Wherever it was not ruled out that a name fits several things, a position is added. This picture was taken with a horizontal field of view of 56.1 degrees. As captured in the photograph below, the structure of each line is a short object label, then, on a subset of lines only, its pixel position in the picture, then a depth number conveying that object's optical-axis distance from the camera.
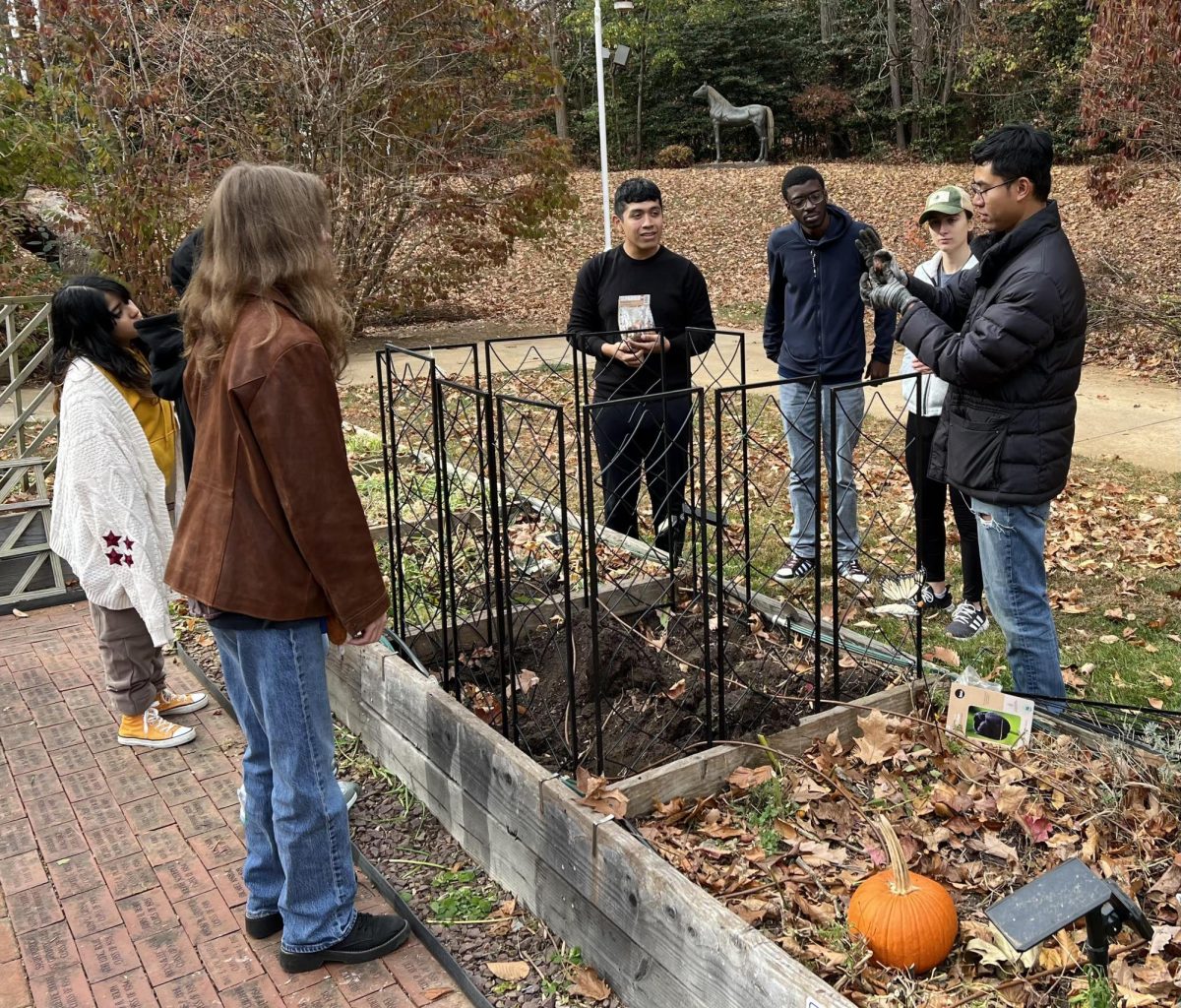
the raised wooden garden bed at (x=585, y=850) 2.37
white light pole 12.42
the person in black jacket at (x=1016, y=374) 3.21
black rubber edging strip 2.87
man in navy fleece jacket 5.11
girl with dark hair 4.11
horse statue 25.48
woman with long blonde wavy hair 2.56
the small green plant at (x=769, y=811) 3.03
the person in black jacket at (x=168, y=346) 3.99
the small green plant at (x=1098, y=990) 2.20
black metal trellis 3.37
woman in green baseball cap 4.59
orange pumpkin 2.46
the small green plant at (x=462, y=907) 3.18
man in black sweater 4.94
